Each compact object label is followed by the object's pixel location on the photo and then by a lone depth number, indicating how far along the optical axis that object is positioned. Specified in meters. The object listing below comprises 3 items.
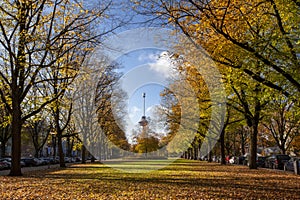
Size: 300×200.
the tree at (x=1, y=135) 43.26
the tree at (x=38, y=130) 55.07
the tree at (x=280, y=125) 23.34
